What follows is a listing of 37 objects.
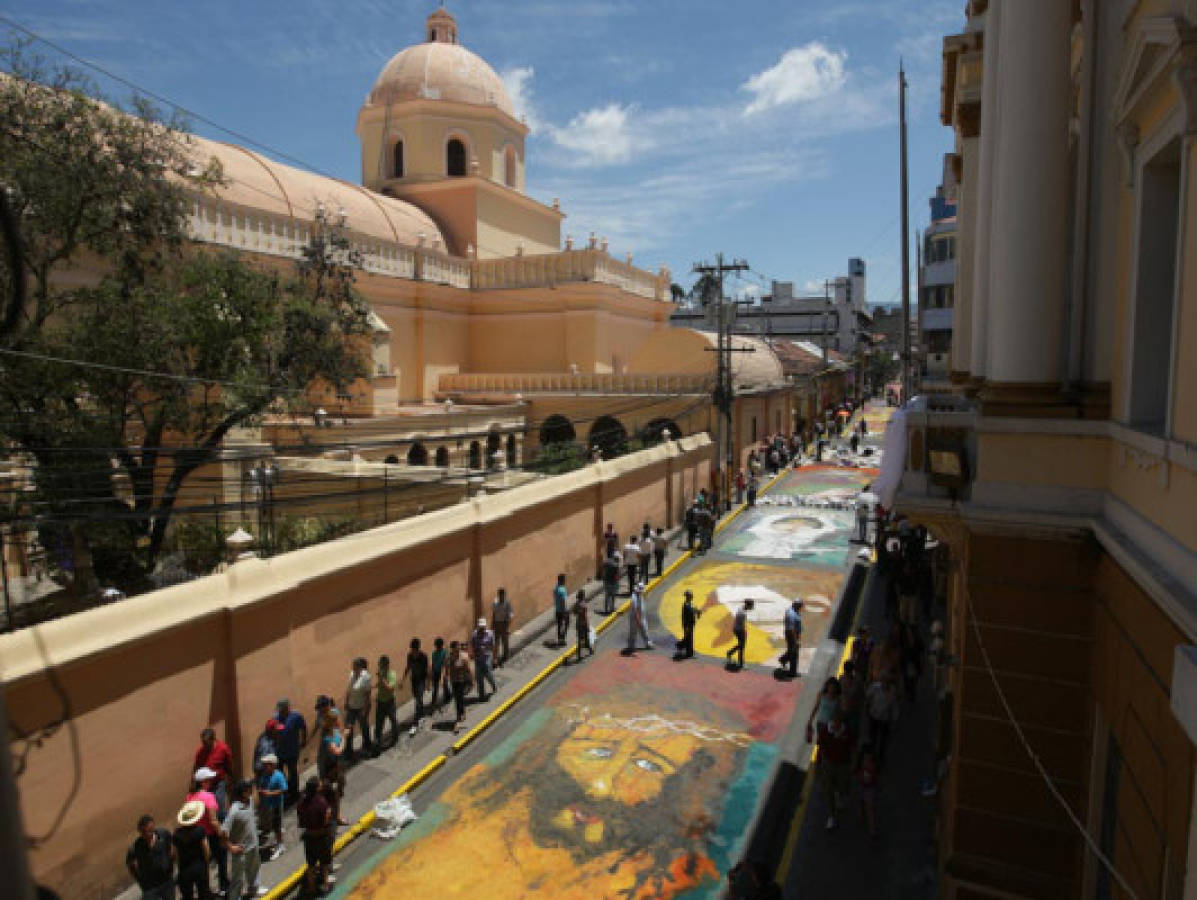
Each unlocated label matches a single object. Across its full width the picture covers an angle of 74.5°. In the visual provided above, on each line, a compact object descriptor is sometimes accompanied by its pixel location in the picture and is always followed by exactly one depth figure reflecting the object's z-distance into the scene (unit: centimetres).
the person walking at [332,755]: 852
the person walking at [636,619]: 1384
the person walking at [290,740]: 891
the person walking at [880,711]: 959
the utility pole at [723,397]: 2512
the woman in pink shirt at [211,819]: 743
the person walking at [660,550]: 1806
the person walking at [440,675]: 1159
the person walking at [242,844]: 753
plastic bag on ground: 884
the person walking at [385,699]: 1033
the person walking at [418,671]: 1117
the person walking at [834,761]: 884
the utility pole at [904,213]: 1791
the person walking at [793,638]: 1273
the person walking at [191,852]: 720
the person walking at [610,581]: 1595
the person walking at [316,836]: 768
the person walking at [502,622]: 1316
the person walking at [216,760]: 806
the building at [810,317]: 8362
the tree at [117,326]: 1277
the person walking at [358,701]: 1016
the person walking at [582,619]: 1350
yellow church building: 2575
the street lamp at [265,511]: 997
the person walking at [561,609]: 1403
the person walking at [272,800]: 827
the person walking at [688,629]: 1345
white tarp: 712
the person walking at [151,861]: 691
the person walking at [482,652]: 1184
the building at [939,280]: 4659
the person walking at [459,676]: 1117
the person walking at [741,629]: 1305
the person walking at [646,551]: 1745
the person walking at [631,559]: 1655
